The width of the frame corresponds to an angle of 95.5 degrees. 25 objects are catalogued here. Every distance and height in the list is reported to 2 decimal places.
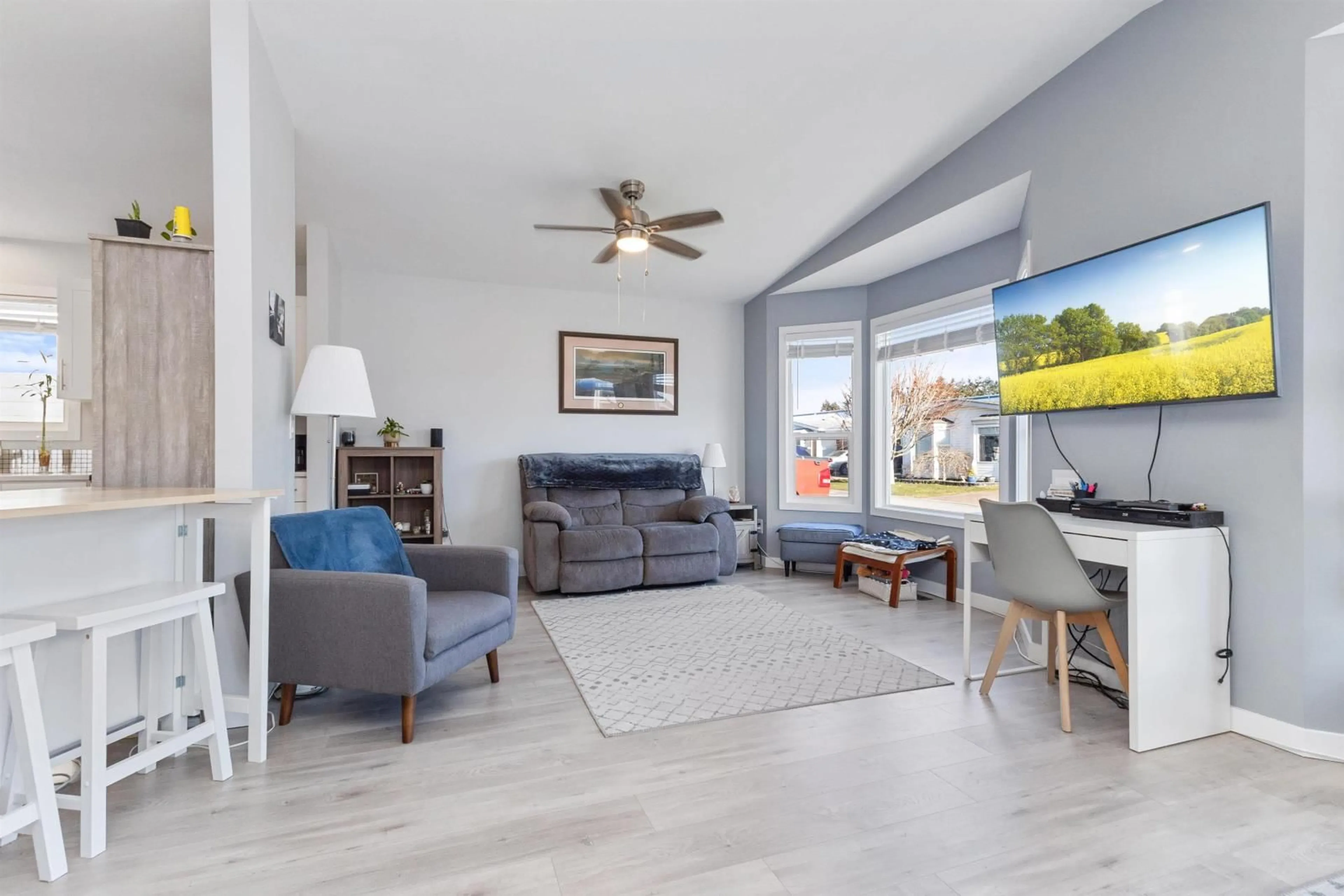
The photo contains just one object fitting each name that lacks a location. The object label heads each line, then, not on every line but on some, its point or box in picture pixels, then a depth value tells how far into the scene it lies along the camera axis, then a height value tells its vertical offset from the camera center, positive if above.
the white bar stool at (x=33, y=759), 1.40 -0.71
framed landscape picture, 5.72 +0.75
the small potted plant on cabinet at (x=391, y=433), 4.92 +0.17
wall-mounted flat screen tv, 2.06 +0.49
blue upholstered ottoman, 5.06 -0.75
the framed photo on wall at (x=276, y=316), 2.56 +0.60
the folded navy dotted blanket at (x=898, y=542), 4.33 -0.67
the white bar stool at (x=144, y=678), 1.55 -0.63
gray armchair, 2.16 -0.65
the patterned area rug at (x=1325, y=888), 1.41 -1.03
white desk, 2.12 -0.63
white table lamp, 5.75 -0.06
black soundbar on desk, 2.20 -0.24
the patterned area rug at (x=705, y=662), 2.54 -1.05
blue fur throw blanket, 5.19 -0.17
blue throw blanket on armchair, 2.41 -0.38
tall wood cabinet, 2.27 +0.35
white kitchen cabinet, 4.14 +0.79
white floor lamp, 2.74 +0.31
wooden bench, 4.21 -0.82
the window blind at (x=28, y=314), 4.49 +1.06
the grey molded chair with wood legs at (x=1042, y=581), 2.27 -0.52
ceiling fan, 3.26 +1.26
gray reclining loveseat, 4.59 -0.59
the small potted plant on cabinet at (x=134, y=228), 2.39 +0.89
